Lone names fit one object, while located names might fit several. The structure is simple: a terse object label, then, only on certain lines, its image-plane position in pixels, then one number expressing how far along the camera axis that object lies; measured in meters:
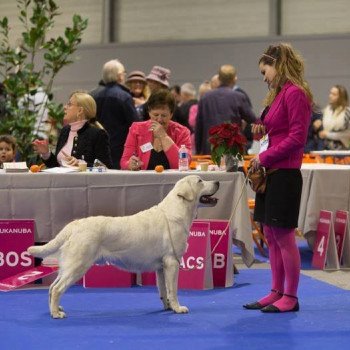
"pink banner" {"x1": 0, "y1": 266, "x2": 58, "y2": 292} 8.44
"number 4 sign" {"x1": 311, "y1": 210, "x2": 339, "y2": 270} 10.18
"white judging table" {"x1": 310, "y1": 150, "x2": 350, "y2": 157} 12.68
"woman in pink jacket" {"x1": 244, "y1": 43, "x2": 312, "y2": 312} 7.31
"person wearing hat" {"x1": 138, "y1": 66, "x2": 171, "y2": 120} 11.86
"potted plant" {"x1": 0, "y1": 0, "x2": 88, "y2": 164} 12.07
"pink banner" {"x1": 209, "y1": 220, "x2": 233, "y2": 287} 8.96
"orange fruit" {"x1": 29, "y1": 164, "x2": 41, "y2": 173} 8.90
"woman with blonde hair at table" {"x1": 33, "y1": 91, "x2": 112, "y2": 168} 9.66
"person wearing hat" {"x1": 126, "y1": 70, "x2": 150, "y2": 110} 13.59
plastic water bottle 9.17
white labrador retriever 7.36
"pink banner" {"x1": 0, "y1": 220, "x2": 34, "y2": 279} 8.77
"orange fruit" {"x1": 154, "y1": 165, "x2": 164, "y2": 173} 8.94
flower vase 8.99
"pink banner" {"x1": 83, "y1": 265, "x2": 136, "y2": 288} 8.91
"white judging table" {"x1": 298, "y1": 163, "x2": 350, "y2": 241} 10.45
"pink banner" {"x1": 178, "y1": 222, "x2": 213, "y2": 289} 8.79
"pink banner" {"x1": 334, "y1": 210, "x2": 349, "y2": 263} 10.41
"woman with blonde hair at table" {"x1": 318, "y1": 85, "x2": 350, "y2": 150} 15.09
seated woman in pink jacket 9.37
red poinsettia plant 8.91
